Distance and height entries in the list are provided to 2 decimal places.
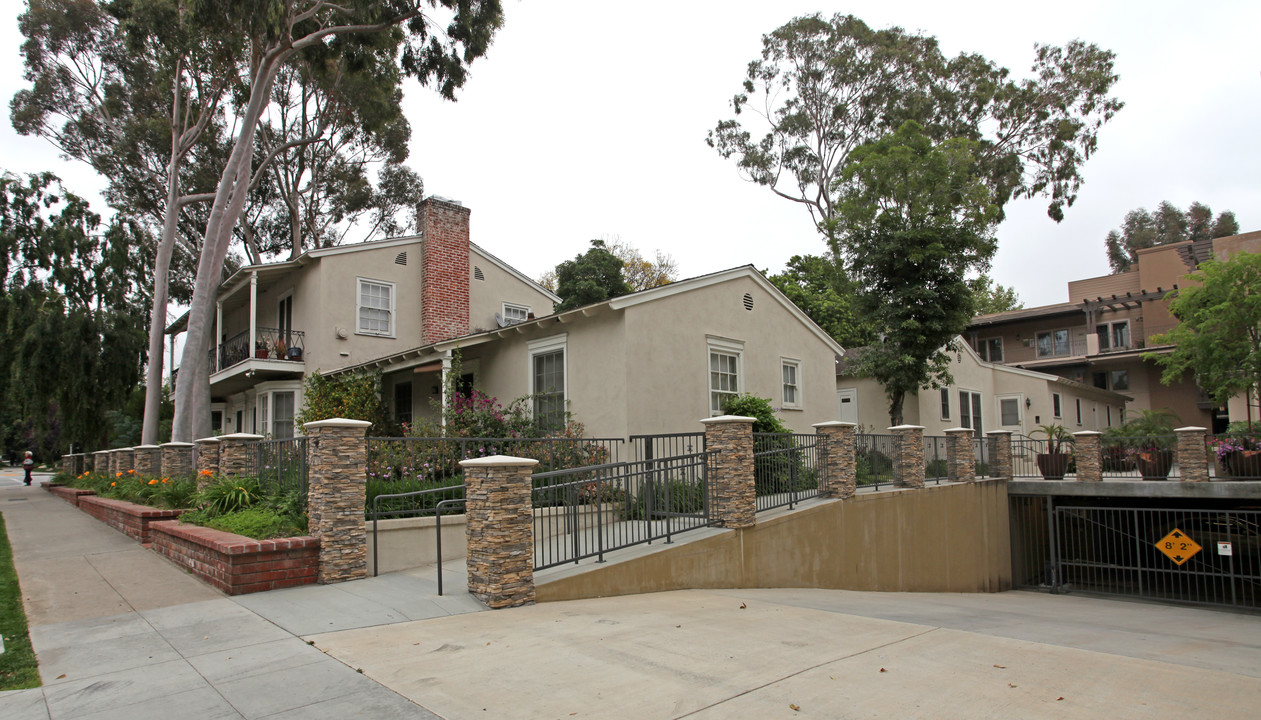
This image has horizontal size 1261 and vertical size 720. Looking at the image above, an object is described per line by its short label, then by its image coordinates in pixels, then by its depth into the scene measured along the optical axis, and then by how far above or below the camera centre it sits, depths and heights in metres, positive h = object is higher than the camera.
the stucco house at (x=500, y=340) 13.02 +1.86
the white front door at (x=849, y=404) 22.69 +0.43
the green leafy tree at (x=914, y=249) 20.08 +4.75
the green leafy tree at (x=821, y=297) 30.77 +5.25
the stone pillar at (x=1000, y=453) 16.42 -0.91
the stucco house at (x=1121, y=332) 32.84 +4.00
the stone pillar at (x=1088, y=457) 15.98 -1.03
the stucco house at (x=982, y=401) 22.56 +0.46
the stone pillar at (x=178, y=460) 13.66 -0.53
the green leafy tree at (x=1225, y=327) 21.05 +2.50
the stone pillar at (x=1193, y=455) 14.80 -0.97
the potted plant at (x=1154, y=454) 15.76 -1.00
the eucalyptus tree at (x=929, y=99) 30.30 +13.79
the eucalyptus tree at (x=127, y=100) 22.31 +11.37
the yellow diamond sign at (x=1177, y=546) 14.74 -2.90
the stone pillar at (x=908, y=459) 13.19 -0.80
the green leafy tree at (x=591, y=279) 29.75 +6.24
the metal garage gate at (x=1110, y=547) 15.60 -3.37
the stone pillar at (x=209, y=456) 11.58 -0.40
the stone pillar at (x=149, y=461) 15.59 -0.62
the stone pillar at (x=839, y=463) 11.37 -0.73
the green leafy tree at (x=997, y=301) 50.47 +8.41
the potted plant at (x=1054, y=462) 16.81 -1.18
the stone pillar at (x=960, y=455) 15.10 -0.87
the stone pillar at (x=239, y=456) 10.03 -0.35
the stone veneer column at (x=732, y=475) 9.24 -0.72
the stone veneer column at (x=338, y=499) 7.72 -0.77
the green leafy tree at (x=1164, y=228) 49.25 +13.02
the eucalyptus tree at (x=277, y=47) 15.84 +9.10
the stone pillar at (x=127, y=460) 17.40 -0.65
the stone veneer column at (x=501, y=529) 6.79 -1.01
